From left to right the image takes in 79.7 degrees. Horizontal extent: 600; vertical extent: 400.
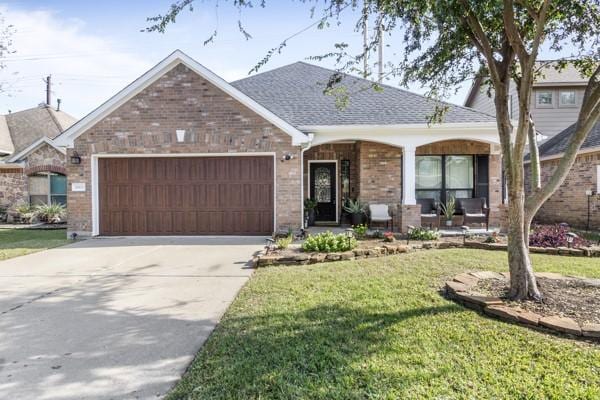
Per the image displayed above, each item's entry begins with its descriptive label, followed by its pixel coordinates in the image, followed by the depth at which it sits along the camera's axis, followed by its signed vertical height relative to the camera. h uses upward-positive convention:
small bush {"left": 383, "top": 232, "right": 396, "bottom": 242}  8.41 -0.96
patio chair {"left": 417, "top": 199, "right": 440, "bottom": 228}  10.38 -0.49
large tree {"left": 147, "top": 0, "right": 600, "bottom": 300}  4.14 +2.22
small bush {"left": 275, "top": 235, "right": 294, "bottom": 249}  7.59 -0.97
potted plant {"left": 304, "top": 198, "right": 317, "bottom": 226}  10.95 -0.39
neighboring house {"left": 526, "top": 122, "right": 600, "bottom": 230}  11.23 +0.18
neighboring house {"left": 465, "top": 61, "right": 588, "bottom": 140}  16.69 +4.30
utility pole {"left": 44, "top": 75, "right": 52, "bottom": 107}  24.30 +7.57
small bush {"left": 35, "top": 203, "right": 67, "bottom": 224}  14.38 -0.57
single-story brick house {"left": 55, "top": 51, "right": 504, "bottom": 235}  9.77 +1.29
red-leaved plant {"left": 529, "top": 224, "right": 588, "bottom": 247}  7.65 -0.95
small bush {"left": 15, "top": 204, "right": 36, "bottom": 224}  14.33 -0.57
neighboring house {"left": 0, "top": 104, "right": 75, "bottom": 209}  14.77 +1.05
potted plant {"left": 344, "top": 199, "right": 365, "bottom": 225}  10.77 -0.46
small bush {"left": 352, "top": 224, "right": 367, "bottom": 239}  8.88 -0.86
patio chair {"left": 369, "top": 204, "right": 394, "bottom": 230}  10.50 -0.52
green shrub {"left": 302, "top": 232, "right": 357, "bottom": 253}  7.23 -0.95
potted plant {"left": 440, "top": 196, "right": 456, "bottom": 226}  10.89 -0.43
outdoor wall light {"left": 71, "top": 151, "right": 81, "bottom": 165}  9.88 +1.12
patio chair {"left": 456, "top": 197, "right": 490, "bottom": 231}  10.20 -0.43
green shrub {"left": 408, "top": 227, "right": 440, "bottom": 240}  8.59 -0.92
